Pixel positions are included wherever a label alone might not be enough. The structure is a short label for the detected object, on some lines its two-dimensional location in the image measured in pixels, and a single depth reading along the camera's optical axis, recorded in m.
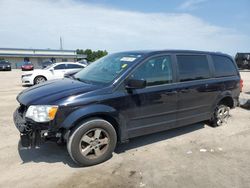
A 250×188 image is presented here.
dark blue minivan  2.72
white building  41.16
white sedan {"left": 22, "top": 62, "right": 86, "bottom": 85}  10.19
